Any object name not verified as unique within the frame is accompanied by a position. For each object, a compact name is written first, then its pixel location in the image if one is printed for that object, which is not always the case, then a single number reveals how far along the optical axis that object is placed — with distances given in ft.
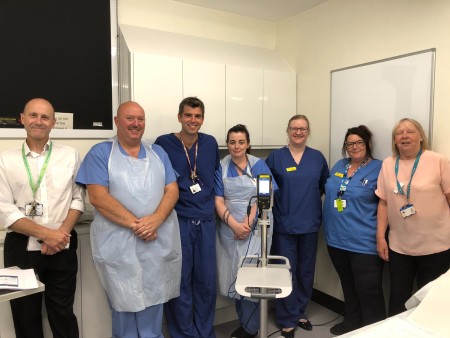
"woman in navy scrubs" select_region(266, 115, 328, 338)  8.64
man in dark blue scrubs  7.70
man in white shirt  6.35
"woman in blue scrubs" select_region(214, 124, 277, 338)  7.99
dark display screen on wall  7.95
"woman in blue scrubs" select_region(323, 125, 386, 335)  7.93
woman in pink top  6.95
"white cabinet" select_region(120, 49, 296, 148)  8.69
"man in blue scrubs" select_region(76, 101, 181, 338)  6.59
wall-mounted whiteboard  7.90
